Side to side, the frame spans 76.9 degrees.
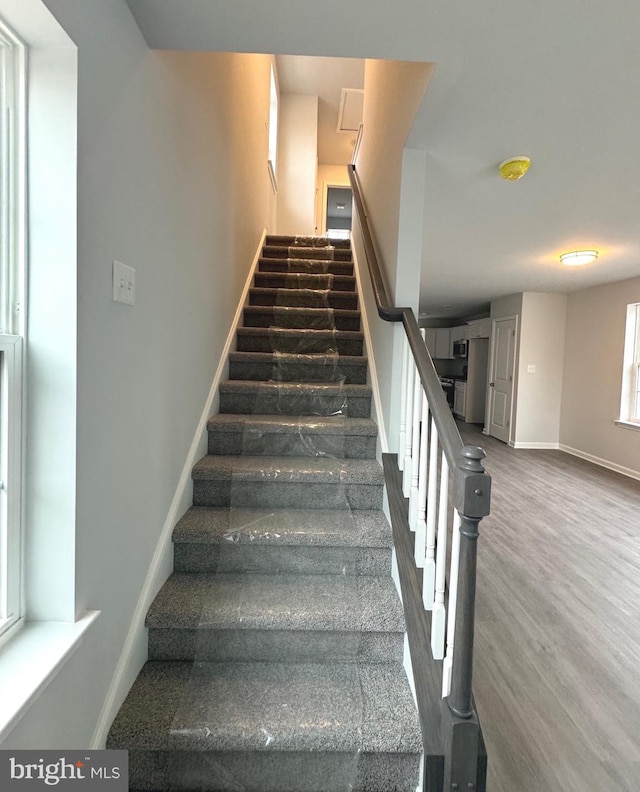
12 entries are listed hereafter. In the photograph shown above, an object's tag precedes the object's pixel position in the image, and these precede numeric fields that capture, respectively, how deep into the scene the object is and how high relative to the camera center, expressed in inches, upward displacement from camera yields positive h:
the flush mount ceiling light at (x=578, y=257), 145.6 +46.5
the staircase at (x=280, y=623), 46.0 -34.5
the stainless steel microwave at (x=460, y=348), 330.6 +26.6
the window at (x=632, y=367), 190.7 +8.8
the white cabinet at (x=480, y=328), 289.0 +38.9
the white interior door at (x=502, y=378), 252.2 +1.9
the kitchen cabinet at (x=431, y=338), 372.2 +37.8
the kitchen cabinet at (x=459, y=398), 332.5 -15.4
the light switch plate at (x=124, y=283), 46.2 +10.0
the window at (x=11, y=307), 36.1 +5.3
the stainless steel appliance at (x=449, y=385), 358.6 -5.7
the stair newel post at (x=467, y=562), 38.3 -17.9
